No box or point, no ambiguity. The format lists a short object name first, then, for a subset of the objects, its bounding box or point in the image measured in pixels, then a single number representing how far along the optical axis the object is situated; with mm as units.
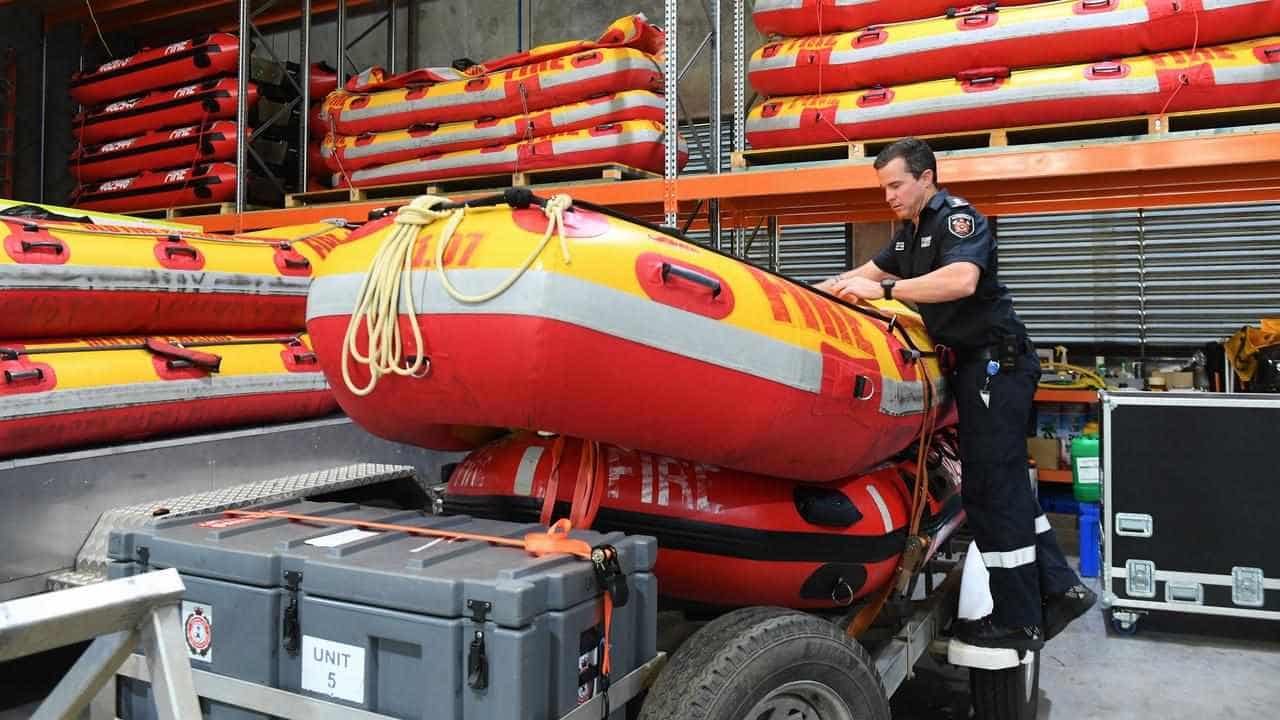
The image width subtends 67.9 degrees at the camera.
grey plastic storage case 1718
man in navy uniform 3277
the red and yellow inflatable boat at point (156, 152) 7793
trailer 2033
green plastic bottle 5789
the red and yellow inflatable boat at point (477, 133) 6137
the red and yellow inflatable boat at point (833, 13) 5504
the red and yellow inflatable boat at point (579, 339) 2049
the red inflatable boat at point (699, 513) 2566
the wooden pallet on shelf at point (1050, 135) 4891
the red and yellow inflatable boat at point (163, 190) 7754
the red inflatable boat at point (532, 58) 6250
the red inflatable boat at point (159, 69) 7781
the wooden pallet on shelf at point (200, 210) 7762
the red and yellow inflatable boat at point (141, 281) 3609
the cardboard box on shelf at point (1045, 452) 6723
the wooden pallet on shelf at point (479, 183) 6223
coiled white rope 2148
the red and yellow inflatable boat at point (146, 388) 3410
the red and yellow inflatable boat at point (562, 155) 6066
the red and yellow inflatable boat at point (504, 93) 6129
